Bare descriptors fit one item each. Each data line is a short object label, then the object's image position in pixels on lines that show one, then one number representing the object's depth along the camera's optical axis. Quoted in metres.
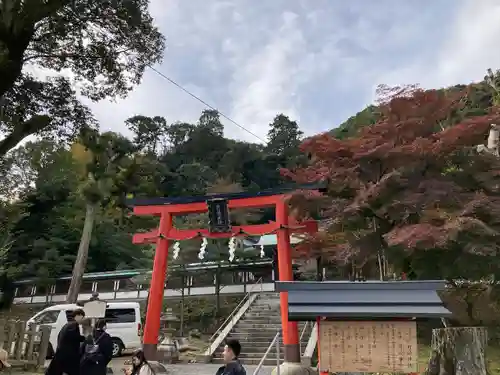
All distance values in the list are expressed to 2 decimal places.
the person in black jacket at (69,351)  6.16
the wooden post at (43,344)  11.01
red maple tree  7.50
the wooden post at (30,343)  10.68
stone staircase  13.93
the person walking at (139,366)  5.06
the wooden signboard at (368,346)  5.22
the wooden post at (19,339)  10.32
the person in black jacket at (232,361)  4.11
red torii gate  12.52
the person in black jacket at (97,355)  5.83
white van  14.71
